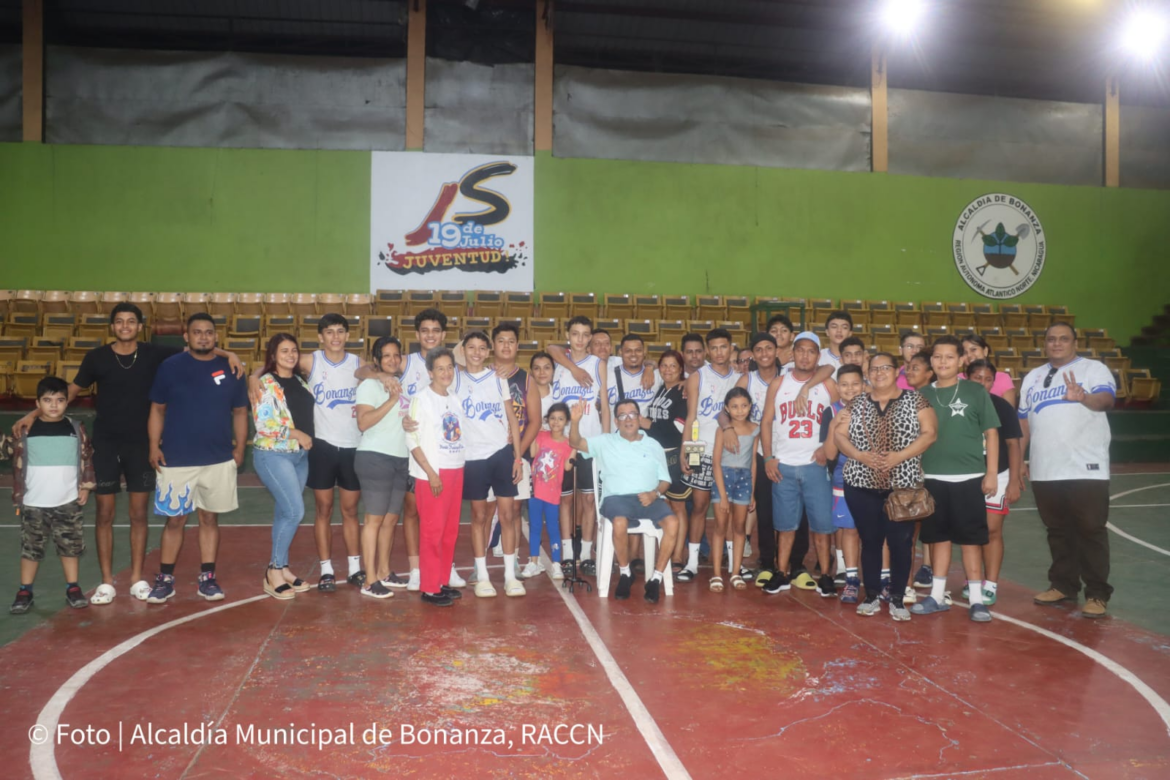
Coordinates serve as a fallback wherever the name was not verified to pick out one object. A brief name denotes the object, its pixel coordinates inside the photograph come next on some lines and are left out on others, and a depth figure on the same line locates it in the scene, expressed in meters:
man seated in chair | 6.03
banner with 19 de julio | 17.27
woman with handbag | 5.45
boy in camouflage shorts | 5.46
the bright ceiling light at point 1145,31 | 17.01
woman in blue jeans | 5.81
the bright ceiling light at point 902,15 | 16.42
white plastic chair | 6.05
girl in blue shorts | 6.32
